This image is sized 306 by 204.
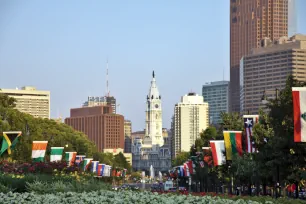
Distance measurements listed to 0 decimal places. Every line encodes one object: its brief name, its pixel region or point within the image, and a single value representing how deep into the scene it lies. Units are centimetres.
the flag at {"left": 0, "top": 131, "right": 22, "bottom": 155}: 6534
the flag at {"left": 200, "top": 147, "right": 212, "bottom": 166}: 8474
